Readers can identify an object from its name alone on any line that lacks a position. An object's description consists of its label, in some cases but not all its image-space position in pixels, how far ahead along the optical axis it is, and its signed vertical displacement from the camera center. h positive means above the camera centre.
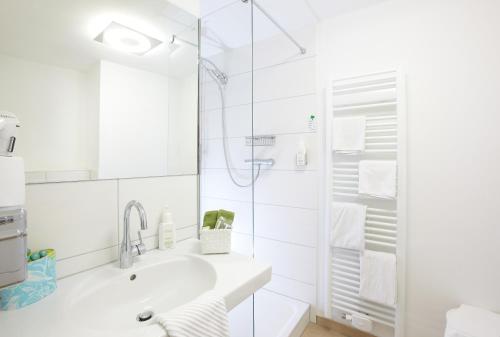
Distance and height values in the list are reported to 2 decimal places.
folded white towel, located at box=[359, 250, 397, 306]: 1.54 -0.70
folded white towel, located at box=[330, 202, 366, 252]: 1.63 -0.39
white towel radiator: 1.56 -0.13
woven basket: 1.13 -0.35
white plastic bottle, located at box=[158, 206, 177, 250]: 1.14 -0.30
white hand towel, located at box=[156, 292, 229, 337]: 0.63 -0.41
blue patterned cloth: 0.68 -0.35
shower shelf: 2.03 +0.22
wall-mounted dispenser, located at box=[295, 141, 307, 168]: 1.88 +0.09
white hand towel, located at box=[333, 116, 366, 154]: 1.64 +0.22
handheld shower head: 1.53 +0.64
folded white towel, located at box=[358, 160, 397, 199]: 1.54 -0.07
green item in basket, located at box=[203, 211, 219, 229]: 1.22 -0.26
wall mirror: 0.80 +0.31
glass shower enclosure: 1.68 +0.17
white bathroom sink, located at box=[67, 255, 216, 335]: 0.79 -0.47
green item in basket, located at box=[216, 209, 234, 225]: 1.23 -0.25
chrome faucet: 0.95 -0.31
